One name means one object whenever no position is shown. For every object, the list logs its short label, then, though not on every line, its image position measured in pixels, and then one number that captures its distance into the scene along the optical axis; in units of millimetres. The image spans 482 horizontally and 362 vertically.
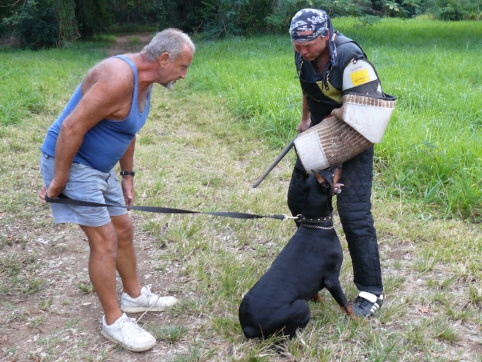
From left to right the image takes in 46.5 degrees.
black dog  2969
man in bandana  3000
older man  2727
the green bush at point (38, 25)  20750
